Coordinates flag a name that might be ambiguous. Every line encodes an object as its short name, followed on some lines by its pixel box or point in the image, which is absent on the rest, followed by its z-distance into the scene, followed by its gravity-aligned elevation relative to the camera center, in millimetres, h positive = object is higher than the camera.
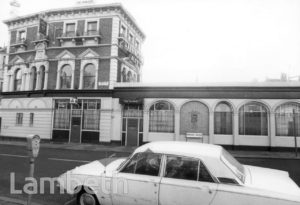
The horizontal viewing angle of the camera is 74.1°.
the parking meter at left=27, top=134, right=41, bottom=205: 3957 -608
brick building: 15477 +1859
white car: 3375 -1143
